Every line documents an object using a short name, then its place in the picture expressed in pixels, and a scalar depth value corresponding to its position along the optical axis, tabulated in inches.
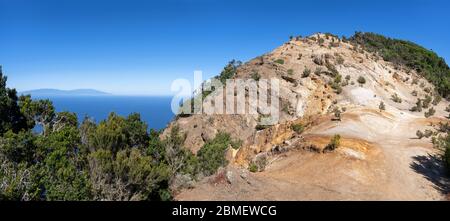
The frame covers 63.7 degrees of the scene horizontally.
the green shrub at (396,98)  1272.4
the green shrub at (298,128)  861.1
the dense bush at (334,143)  657.1
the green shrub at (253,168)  679.1
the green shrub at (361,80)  1348.4
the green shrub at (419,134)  772.0
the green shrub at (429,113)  1052.4
